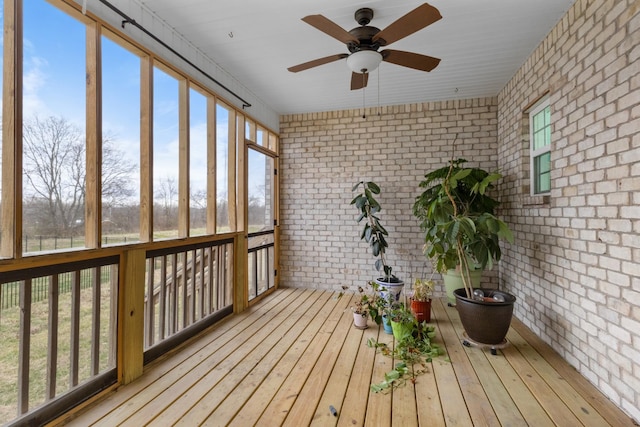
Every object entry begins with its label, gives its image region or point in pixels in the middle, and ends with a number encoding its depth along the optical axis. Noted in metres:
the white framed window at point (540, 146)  2.85
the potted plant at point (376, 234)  3.76
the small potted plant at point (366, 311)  3.07
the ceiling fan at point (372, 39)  1.82
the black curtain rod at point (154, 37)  2.01
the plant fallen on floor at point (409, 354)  2.08
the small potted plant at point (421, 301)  3.18
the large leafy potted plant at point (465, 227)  2.55
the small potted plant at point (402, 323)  2.67
